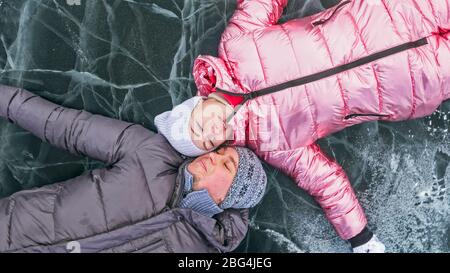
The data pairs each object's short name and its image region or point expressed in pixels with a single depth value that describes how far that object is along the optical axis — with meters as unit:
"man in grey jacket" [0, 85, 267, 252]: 1.22
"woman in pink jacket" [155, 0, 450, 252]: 1.25
